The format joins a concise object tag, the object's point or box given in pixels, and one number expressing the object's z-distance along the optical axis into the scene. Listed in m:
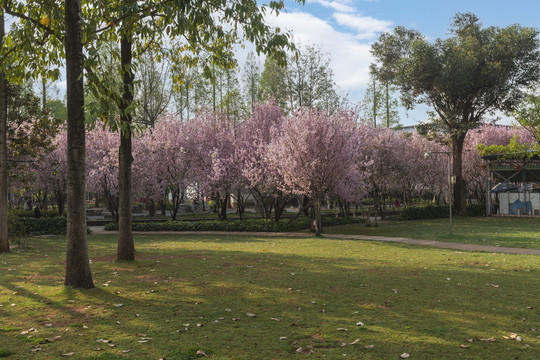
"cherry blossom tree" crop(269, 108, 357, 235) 22.11
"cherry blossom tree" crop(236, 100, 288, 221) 26.64
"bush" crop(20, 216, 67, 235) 25.01
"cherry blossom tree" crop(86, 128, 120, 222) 29.55
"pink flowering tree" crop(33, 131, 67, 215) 31.98
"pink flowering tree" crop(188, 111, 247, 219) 29.12
